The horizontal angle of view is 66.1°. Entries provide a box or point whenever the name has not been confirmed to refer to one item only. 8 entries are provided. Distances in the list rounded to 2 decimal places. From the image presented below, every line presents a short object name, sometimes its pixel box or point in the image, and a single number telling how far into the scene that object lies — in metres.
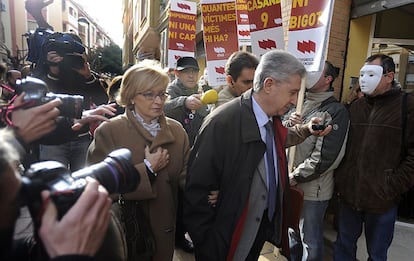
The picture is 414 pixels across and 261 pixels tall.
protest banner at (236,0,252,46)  4.43
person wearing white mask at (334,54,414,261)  2.37
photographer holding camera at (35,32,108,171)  2.92
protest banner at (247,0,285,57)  3.42
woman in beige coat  1.86
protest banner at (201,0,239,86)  4.41
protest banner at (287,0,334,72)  2.67
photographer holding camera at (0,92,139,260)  0.77
